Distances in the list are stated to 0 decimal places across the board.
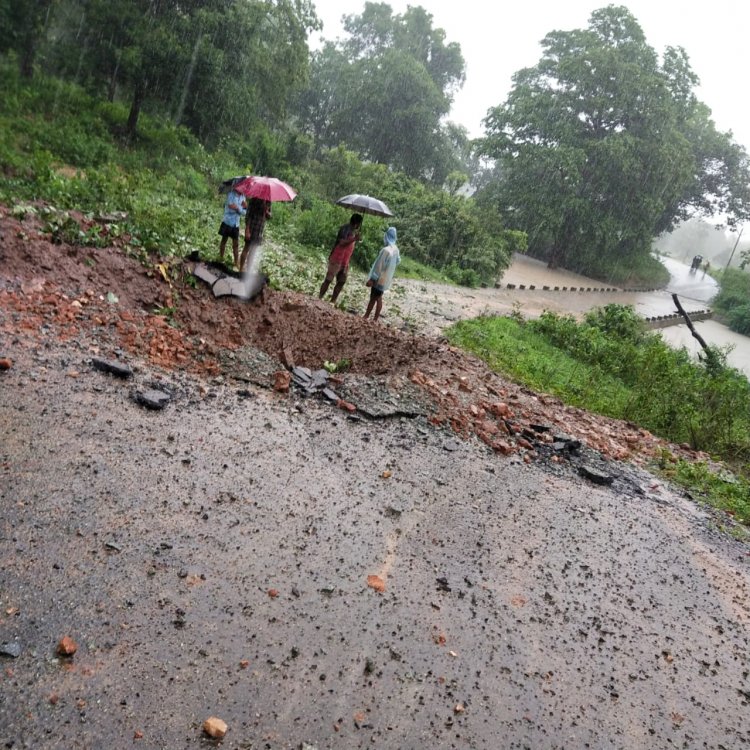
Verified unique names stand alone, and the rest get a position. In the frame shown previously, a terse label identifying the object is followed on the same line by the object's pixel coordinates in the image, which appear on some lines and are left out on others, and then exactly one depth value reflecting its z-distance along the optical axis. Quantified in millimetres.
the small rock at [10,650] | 2262
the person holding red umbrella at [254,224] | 7816
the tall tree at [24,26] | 14297
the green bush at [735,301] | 28141
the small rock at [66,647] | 2330
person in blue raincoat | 7965
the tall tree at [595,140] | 26438
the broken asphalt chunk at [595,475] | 5383
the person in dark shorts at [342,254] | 8180
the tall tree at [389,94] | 31891
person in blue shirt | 7738
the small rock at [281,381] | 5344
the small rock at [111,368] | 4570
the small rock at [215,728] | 2201
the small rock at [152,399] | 4348
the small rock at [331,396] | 5418
